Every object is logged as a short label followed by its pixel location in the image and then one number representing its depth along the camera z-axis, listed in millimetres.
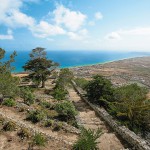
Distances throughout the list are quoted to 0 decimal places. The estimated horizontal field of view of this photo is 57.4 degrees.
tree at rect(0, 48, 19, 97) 16135
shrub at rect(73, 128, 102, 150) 9664
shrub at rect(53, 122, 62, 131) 13008
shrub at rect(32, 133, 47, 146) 10394
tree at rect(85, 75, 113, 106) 20490
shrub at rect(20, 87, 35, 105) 18207
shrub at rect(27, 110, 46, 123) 13701
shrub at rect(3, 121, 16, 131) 11904
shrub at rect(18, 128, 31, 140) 11190
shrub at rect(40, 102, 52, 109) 18246
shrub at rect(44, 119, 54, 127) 13333
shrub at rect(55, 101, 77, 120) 15097
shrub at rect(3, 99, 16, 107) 16094
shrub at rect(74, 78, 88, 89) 32977
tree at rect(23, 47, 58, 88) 27206
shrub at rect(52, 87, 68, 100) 22468
